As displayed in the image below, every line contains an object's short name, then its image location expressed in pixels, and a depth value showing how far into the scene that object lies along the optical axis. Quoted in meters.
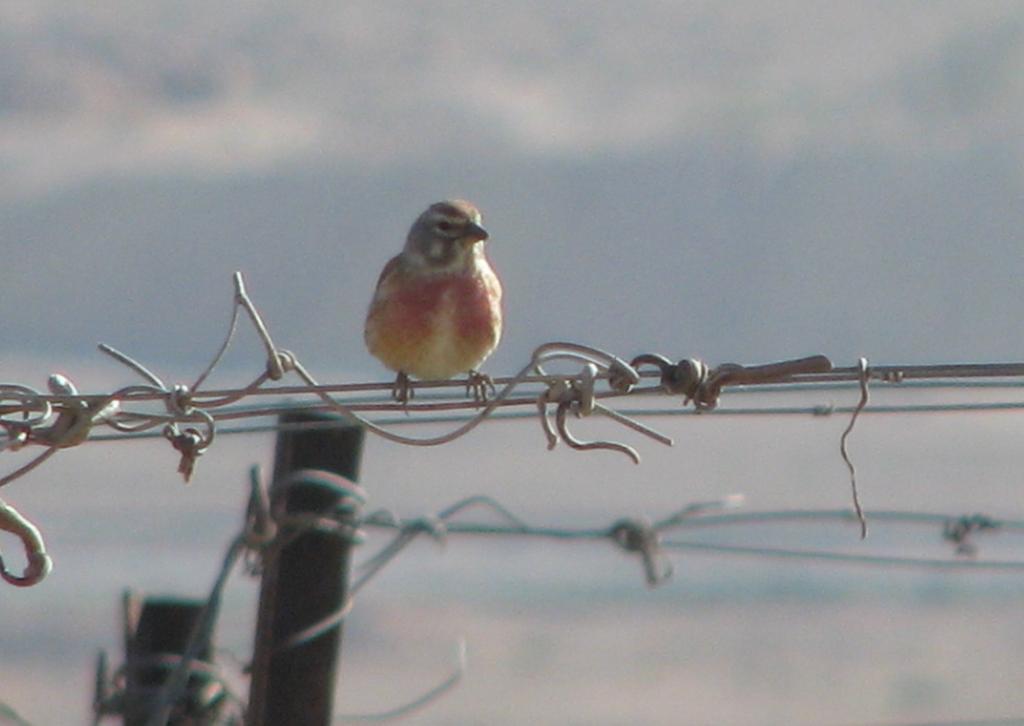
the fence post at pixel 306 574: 9.36
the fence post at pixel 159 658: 9.91
